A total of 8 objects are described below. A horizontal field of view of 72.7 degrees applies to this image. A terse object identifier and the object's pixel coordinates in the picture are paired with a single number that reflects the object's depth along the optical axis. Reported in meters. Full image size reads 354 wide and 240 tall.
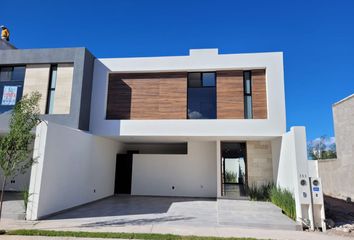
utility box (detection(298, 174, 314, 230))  7.86
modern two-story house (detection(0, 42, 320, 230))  10.77
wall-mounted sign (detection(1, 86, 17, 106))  10.98
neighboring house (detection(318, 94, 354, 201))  13.37
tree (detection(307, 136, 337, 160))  28.80
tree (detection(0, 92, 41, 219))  6.45
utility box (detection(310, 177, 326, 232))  7.76
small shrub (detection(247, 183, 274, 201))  11.76
